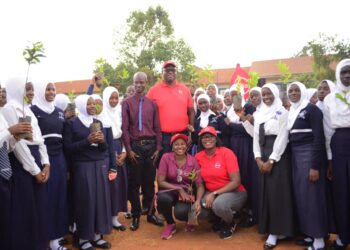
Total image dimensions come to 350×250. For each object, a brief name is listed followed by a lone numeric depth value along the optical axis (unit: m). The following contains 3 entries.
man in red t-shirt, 5.66
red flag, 9.29
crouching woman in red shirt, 4.85
